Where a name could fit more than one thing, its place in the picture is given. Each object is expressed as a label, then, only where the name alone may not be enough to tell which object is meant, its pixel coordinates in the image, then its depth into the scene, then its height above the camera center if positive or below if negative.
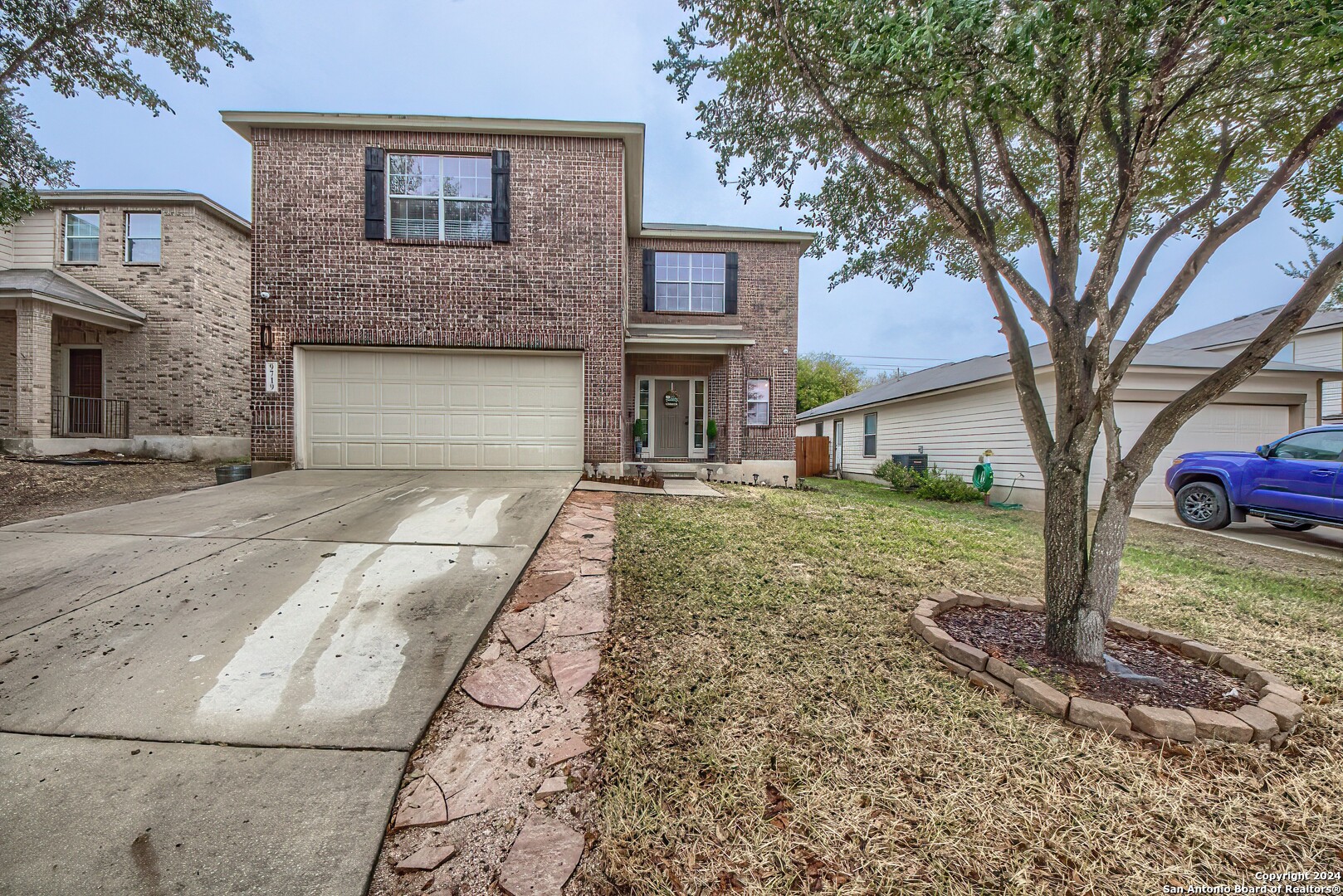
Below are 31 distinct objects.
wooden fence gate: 18.70 -0.43
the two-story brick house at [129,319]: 11.95 +2.69
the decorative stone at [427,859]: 1.54 -1.28
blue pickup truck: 6.41 -0.51
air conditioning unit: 13.46 -0.52
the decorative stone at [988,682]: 2.42 -1.14
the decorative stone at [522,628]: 2.77 -1.07
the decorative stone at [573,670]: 2.40 -1.14
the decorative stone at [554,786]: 1.81 -1.24
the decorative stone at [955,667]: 2.55 -1.13
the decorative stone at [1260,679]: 2.41 -1.10
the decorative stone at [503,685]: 2.30 -1.15
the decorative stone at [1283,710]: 2.12 -1.11
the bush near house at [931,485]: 11.30 -0.95
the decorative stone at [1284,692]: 2.29 -1.11
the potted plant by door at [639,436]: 12.30 +0.11
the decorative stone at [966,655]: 2.57 -1.08
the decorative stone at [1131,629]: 2.99 -1.08
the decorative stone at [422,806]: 1.69 -1.26
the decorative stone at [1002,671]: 2.44 -1.09
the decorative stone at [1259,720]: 2.05 -1.11
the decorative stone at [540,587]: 3.25 -0.98
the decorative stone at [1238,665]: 2.55 -1.10
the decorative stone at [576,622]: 2.90 -1.06
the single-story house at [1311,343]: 13.48 +2.96
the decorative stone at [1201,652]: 2.69 -1.10
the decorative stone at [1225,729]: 2.04 -1.13
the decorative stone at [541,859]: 1.47 -1.27
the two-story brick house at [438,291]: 8.00 +2.31
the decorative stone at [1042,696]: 2.20 -1.11
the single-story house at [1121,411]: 9.29 +0.69
